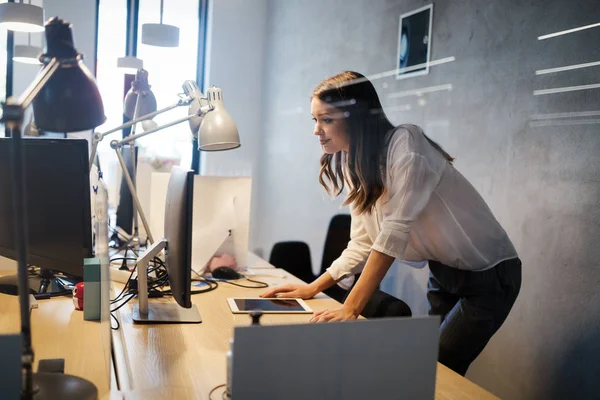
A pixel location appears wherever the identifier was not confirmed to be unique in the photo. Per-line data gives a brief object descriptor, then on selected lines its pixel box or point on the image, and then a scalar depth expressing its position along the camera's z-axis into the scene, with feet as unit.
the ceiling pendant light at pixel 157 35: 11.45
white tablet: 5.23
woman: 5.04
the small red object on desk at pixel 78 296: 4.99
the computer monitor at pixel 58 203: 4.80
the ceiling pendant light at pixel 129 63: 10.78
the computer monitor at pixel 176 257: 4.14
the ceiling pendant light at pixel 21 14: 9.07
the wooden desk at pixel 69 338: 3.43
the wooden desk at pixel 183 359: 3.36
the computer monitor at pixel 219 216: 6.89
